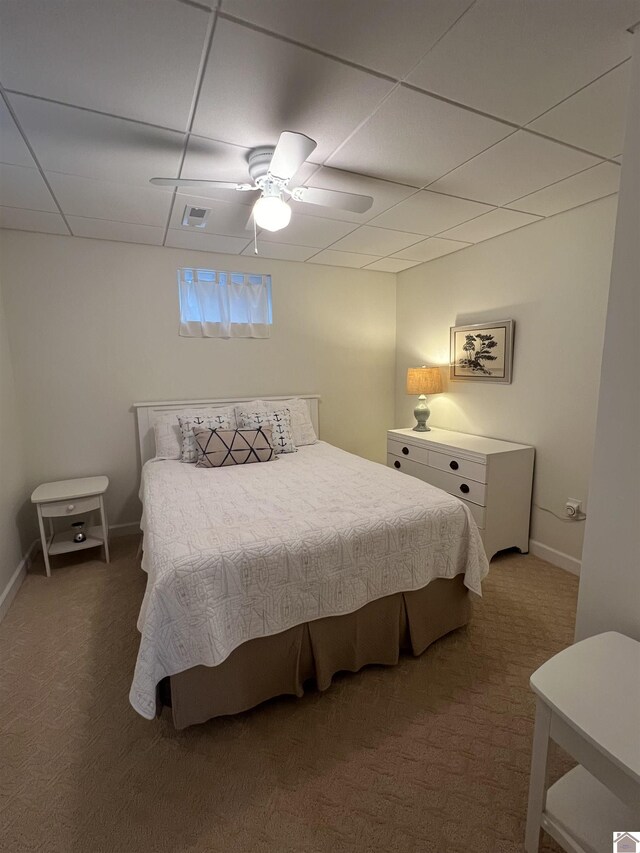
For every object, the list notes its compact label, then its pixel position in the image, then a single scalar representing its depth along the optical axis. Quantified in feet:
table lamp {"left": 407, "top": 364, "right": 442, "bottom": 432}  11.94
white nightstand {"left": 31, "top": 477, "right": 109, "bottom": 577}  9.05
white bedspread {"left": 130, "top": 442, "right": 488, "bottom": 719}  4.83
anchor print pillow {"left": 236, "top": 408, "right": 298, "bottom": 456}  10.56
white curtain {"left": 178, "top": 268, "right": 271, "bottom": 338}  11.46
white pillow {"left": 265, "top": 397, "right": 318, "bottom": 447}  11.50
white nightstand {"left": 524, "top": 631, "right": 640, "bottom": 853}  3.02
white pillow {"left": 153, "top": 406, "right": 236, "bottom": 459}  10.14
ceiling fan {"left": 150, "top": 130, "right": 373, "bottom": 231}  5.44
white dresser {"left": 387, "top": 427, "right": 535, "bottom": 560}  9.29
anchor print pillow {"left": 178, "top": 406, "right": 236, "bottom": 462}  9.88
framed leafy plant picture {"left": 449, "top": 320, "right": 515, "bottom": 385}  10.17
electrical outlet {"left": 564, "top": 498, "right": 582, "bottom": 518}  8.91
